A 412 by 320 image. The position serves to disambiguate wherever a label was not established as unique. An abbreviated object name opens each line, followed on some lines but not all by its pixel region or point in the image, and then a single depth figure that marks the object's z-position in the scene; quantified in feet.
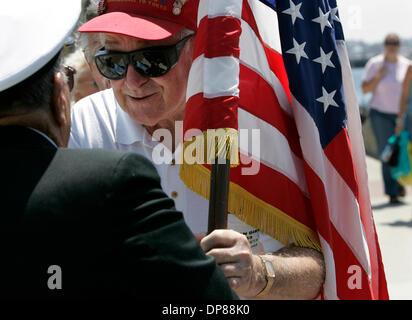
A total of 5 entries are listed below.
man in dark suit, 4.94
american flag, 8.57
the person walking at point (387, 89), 26.78
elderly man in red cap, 8.59
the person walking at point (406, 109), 26.32
